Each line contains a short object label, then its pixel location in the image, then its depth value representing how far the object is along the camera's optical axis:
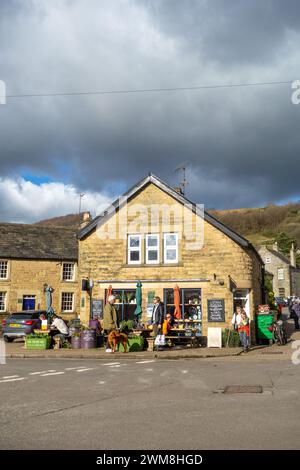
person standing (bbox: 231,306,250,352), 17.75
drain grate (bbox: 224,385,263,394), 9.47
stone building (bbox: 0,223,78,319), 33.69
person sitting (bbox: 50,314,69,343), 18.97
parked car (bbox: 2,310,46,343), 22.47
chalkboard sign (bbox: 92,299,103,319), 21.53
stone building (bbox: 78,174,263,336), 20.70
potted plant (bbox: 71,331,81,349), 18.77
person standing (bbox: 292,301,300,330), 27.45
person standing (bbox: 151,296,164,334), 18.36
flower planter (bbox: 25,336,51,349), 18.47
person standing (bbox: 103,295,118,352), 17.67
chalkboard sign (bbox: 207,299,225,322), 20.34
